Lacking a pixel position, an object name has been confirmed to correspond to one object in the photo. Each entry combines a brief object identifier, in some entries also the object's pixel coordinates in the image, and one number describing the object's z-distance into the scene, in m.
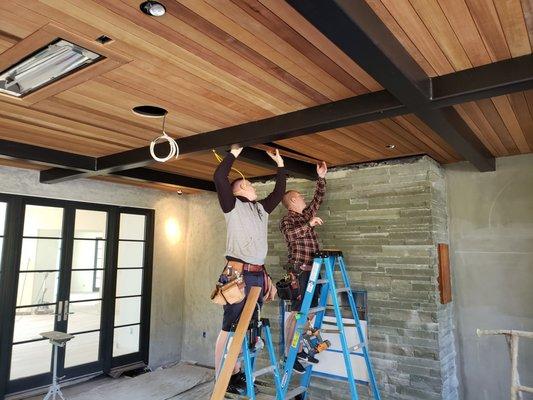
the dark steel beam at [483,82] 1.85
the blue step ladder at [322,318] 3.22
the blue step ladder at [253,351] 2.63
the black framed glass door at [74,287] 4.39
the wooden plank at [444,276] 3.63
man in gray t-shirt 2.78
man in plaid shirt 3.82
